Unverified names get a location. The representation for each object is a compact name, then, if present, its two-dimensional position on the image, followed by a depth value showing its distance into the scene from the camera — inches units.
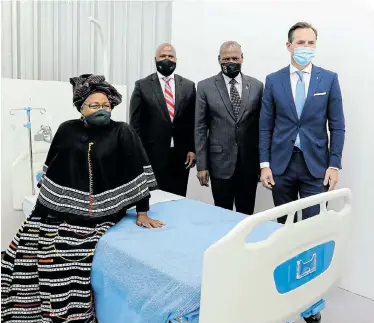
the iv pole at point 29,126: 127.4
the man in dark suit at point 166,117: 126.4
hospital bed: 61.2
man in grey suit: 117.2
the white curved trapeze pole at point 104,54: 138.4
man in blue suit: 104.8
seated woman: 81.3
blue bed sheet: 67.1
